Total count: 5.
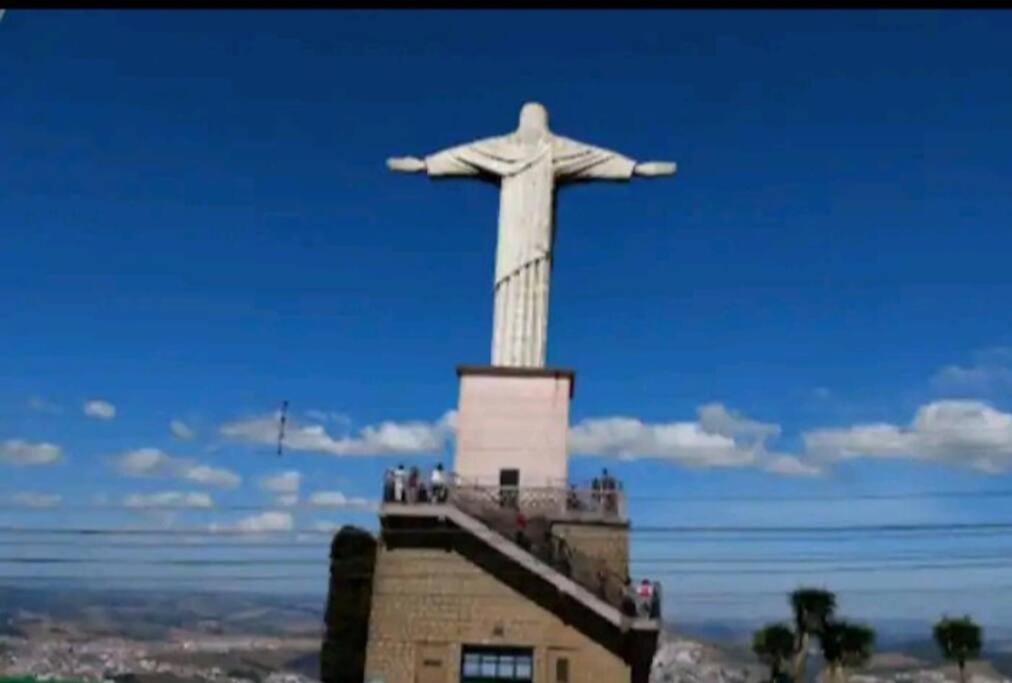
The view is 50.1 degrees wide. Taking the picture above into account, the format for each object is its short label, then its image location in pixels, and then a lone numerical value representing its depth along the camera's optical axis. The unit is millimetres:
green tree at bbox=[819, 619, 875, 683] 48469
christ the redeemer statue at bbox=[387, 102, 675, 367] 28469
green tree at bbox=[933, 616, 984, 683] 50938
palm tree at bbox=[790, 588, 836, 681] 48969
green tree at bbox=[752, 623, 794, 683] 50281
